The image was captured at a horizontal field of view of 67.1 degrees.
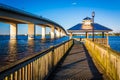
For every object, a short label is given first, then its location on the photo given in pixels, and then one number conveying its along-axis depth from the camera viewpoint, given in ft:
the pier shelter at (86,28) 54.70
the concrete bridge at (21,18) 76.16
